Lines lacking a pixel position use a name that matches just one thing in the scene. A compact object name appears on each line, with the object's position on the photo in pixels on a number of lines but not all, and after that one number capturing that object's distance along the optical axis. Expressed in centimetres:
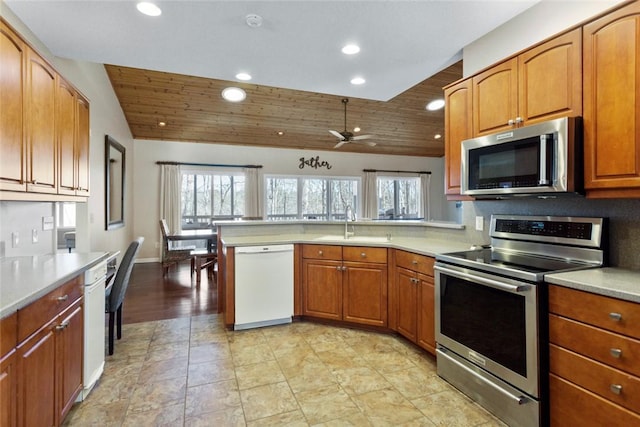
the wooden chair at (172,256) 545
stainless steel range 169
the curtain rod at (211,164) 689
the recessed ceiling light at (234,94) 541
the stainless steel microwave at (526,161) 178
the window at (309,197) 796
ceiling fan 540
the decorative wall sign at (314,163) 805
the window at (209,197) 729
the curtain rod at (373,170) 859
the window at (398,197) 901
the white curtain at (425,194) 923
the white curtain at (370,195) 854
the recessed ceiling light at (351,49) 263
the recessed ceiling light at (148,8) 209
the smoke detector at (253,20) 222
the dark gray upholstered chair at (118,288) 264
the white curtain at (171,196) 686
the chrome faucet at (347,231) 356
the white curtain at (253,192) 751
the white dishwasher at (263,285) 318
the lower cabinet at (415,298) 252
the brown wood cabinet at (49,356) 135
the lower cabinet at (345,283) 307
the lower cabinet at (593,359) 136
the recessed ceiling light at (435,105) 604
